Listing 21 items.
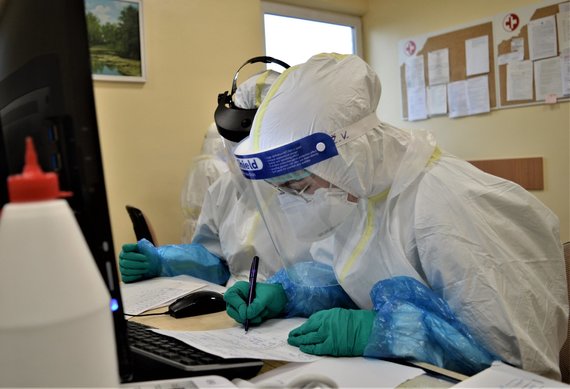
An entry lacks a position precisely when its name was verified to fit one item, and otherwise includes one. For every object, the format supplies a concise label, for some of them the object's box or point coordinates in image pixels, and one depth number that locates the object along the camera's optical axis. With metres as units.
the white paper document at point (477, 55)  2.79
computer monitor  0.54
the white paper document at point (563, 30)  2.47
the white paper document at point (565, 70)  2.48
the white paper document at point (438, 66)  2.99
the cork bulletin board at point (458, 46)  2.78
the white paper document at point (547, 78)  2.51
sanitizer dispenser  0.37
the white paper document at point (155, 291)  1.32
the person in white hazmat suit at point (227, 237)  1.67
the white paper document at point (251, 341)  0.84
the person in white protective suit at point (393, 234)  0.91
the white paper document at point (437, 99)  3.03
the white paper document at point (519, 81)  2.62
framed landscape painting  2.51
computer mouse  1.20
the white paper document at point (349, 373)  0.74
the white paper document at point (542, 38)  2.51
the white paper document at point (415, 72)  3.14
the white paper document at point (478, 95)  2.81
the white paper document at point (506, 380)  0.71
